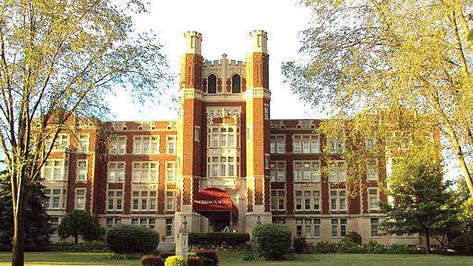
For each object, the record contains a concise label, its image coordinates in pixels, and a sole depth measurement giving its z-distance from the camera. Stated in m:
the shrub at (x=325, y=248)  36.62
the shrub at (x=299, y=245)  35.00
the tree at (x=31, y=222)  34.16
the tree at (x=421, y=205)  35.50
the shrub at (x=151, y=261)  18.97
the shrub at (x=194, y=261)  18.50
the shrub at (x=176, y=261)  17.47
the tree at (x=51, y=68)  16.00
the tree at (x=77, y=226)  42.34
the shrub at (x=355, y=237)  45.00
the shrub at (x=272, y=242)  28.89
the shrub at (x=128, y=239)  29.09
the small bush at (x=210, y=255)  21.07
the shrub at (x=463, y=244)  35.25
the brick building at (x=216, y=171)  43.81
